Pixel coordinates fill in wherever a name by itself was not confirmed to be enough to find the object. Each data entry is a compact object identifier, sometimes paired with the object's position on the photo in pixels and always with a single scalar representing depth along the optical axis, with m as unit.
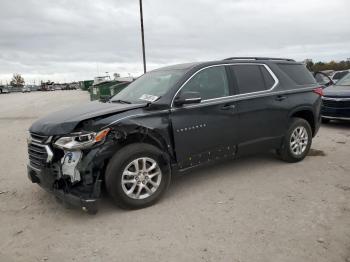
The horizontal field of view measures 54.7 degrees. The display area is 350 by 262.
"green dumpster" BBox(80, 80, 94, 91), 54.18
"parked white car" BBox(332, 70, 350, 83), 19.62
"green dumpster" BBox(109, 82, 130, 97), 14.49
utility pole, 18.71
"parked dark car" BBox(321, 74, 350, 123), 8.87
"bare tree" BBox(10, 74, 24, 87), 121.07
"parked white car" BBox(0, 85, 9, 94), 71.44
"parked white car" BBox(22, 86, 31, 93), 79.50
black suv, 3.78
